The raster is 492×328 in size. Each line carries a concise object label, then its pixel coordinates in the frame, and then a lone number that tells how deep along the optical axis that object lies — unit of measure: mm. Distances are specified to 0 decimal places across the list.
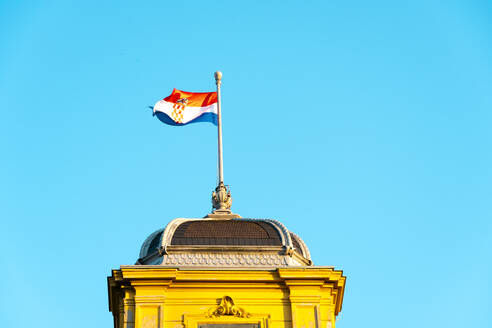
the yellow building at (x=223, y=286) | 39031
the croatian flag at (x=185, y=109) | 48000
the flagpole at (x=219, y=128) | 45750
